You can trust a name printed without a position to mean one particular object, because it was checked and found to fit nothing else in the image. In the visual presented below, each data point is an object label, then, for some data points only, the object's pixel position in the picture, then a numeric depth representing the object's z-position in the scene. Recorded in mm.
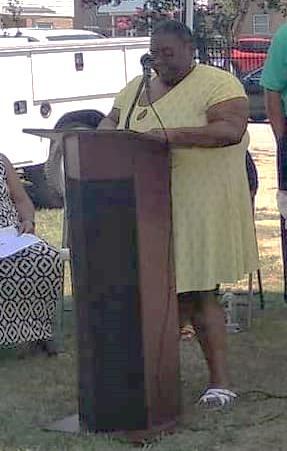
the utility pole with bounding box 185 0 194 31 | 11846
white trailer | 12902
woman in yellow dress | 5830
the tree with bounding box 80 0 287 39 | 27578
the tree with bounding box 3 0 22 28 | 35745
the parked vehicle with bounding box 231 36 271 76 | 27685
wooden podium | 5408
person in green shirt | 6713
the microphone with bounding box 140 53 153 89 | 5839
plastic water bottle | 7871
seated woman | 7210
